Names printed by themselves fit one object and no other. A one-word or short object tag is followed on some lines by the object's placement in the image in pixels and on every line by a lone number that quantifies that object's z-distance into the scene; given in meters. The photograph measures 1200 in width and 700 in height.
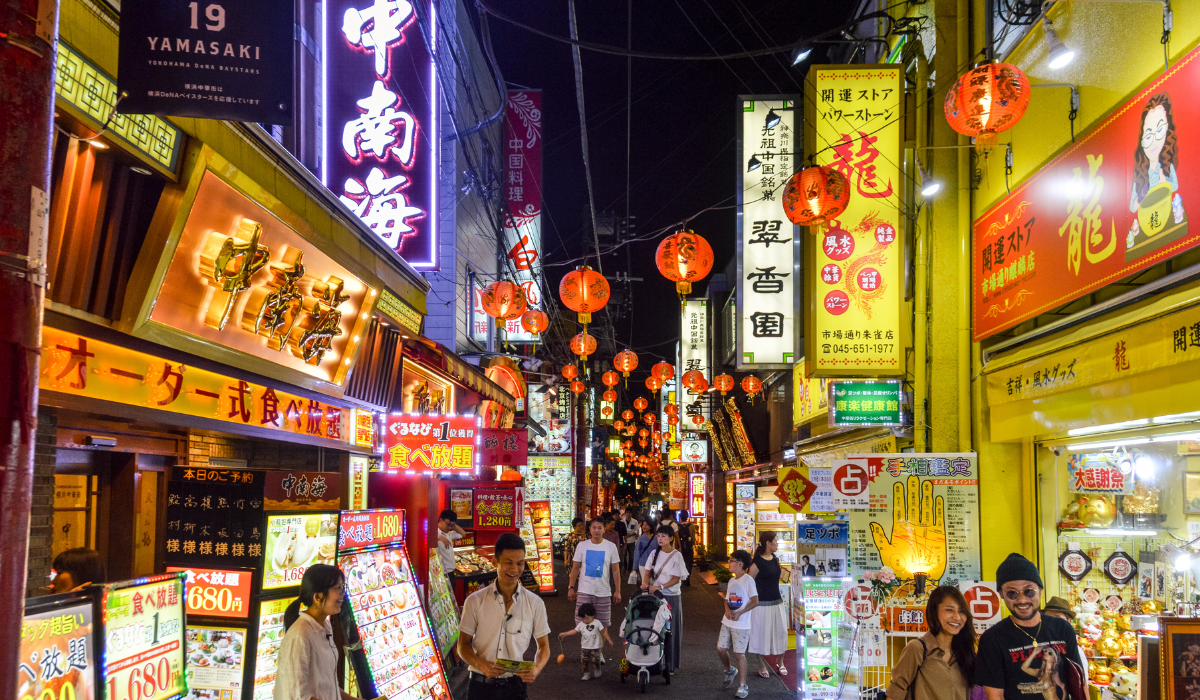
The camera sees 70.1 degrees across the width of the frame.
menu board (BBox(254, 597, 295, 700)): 6.31
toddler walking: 11.81
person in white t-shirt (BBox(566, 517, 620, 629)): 12.48
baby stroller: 11.06
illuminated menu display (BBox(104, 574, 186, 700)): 4.26
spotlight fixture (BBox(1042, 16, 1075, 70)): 8.20
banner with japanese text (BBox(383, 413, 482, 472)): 10.68
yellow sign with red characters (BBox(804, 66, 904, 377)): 10.76
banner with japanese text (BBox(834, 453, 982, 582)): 9.34
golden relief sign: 6.14
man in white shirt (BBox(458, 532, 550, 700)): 6.04
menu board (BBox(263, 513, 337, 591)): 6.35
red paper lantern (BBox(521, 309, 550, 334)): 16.62
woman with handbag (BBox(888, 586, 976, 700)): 5.61
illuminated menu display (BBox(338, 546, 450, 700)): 6.70
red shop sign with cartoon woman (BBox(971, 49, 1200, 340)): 6.13
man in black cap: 5.46
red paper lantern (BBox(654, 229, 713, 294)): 11.20
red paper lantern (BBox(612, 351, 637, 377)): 22.56
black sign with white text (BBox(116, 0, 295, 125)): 4.61
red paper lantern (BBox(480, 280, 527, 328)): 14.92
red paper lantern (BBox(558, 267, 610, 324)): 12.62
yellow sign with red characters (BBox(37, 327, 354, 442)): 5.17
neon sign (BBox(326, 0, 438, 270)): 13.14
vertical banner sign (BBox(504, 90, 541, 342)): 26.00
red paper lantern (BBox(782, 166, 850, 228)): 9.07
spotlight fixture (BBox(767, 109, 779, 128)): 13.22
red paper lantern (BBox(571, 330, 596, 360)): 18.21
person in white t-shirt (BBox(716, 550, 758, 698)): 11.01
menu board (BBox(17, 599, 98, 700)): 3.49
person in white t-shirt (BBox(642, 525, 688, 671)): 12.23
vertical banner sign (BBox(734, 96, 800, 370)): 13.15
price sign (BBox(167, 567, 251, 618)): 6.27
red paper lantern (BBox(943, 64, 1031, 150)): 7.39
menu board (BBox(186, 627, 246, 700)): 6.13
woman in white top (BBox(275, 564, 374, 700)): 4.90
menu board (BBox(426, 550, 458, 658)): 10.86
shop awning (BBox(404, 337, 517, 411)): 13.83
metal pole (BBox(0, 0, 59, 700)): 1.87
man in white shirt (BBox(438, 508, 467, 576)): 13.77
